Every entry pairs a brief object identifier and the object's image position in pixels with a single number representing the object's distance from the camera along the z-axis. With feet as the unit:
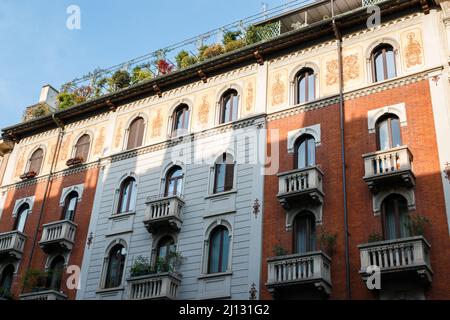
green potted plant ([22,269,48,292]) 87.30
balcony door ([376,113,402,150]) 72.49
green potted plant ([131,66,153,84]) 107.86
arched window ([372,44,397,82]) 77.82
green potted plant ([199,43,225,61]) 97.46
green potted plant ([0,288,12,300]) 88.06
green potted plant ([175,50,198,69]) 101.40
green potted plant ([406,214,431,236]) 63.21
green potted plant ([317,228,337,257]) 68.44
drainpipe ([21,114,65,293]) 93.86
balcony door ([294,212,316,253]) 71.64
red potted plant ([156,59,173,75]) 106.63
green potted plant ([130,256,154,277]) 77.10
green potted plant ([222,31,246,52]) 95.86
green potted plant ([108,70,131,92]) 109.91
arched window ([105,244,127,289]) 83.56
